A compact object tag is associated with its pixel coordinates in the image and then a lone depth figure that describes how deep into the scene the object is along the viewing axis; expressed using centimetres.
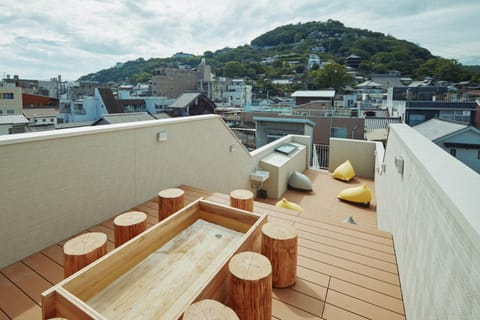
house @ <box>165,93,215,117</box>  3041
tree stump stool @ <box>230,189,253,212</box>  261
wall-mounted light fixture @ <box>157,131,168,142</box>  357
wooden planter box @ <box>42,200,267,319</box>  144
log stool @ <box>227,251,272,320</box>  141
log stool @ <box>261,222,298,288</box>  183
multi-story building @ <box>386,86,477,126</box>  2361
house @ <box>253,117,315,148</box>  1345
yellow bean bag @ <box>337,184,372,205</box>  612
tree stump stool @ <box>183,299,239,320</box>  114
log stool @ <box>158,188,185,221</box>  261
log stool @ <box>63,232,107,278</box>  167
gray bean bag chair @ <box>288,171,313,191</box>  720
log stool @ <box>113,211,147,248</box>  207
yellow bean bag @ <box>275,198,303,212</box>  528
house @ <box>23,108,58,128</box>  2471
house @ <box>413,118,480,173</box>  1362
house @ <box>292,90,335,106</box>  3050
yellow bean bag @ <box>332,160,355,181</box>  782
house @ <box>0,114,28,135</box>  1418
